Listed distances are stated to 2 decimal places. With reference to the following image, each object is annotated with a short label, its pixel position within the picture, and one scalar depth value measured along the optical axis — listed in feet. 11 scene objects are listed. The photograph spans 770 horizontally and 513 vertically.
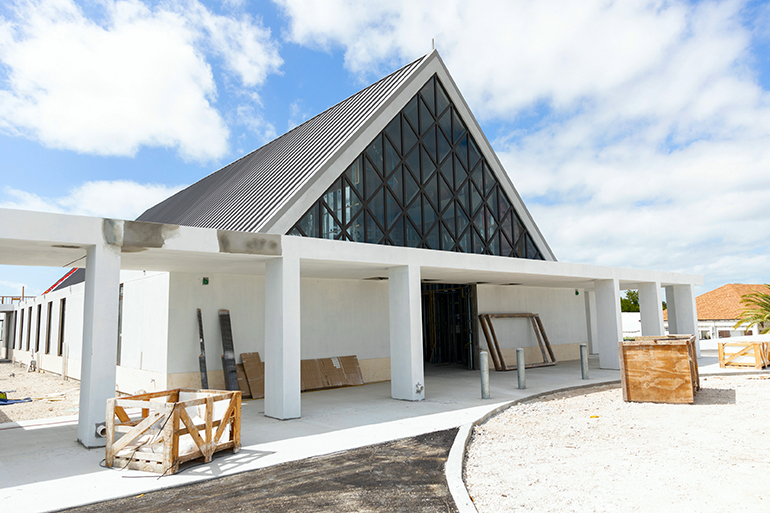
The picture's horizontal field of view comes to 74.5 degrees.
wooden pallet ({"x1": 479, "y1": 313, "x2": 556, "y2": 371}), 63.41
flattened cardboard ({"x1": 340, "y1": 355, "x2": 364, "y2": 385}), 51.08
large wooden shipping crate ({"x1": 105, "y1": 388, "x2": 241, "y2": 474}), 22.24
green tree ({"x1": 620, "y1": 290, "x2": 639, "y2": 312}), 238.44
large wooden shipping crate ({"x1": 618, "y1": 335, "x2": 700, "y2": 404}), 37.19
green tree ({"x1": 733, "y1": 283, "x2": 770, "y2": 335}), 105.60
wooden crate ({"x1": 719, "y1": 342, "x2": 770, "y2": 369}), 56.89
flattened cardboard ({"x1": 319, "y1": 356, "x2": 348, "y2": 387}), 49.85
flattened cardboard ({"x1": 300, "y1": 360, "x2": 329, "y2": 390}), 48.16
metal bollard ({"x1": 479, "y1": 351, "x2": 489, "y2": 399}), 40.45
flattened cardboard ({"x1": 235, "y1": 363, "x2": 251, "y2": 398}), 43.65
